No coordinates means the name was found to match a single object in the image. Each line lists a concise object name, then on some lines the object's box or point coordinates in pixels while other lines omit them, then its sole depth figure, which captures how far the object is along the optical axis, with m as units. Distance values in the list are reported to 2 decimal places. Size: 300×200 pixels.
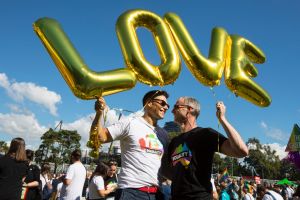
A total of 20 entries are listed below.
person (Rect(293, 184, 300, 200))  3.77
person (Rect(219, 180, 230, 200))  7.02
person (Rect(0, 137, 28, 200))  3.24
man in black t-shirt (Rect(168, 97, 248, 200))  2.07
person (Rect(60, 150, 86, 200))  4.06
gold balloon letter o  2.21
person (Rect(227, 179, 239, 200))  8.26
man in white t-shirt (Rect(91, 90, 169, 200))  2.19
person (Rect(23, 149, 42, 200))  4.36
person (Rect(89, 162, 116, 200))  4.06
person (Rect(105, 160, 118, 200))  4.42
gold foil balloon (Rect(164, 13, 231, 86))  2.35
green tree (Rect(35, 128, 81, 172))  36.66
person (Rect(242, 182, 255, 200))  8.19
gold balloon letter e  2.42
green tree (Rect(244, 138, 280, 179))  54.49
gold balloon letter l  1.94
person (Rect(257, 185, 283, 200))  5.48
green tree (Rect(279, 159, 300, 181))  55.50
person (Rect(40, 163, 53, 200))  5.67
